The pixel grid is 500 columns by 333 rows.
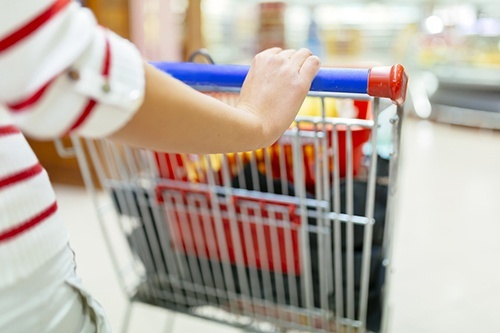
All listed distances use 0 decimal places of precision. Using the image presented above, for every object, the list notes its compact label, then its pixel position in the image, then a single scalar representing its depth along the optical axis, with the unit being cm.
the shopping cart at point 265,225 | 85
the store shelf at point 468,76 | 351
